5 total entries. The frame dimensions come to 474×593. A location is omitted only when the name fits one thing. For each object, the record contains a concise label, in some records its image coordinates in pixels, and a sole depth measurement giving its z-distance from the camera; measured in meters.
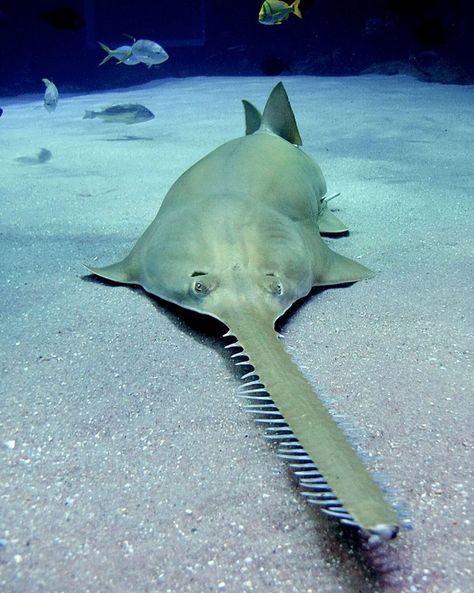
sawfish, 1.24
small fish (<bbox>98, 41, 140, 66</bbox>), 9.27
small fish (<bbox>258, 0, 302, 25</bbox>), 7.92
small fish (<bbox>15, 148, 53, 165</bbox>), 6.14
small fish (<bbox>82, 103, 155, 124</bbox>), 8.30
